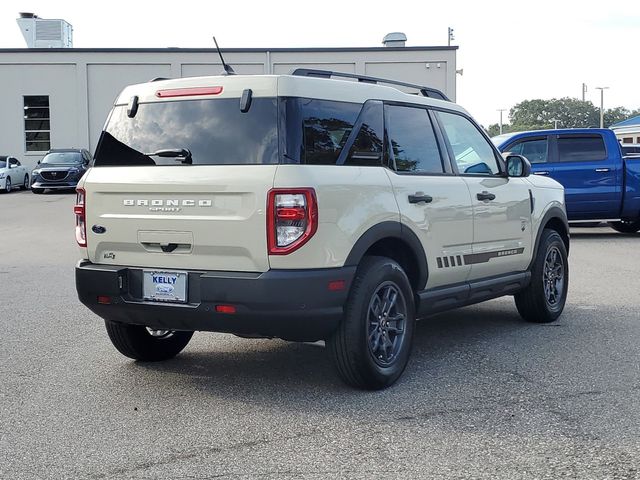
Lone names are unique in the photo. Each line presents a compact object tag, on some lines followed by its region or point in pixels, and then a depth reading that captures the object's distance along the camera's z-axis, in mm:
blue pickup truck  15023
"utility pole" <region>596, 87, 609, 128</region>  80825
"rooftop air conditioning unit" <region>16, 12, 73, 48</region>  43969
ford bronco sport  5031
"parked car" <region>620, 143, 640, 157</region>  23641
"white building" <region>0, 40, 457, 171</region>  37938
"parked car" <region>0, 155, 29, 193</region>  32094
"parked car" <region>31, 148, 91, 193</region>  30406
